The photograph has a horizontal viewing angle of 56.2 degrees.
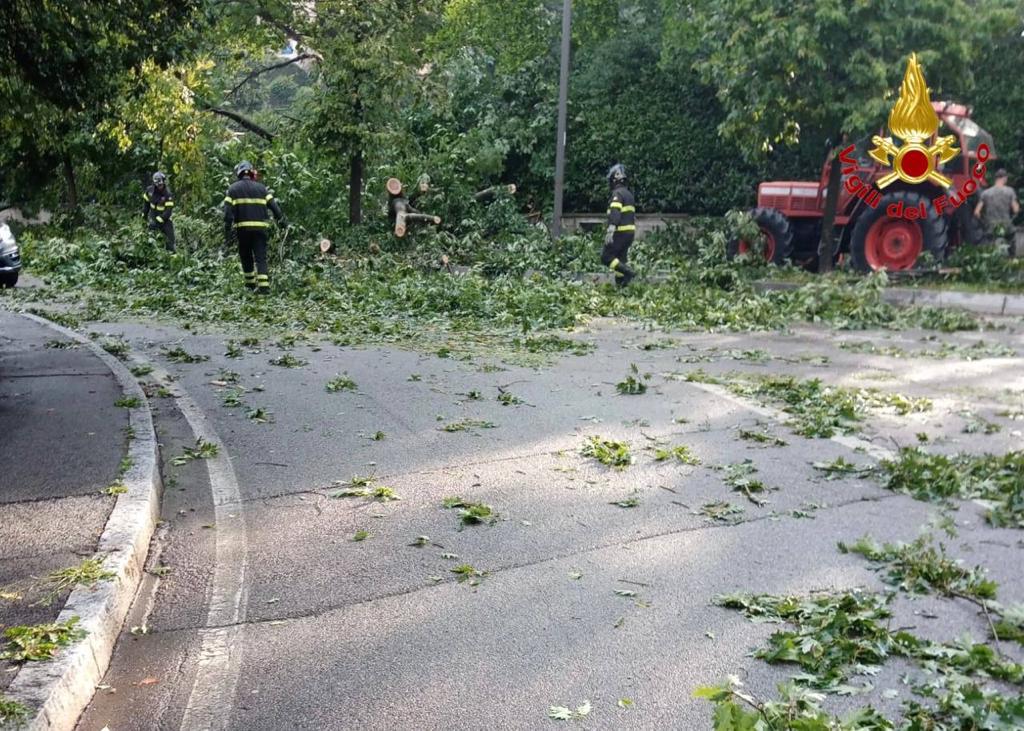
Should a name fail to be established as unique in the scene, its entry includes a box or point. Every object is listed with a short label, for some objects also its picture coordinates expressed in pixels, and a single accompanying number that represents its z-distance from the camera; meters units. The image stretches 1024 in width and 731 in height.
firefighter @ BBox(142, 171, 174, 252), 20.94
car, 15.34
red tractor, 16.75
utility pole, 19.58
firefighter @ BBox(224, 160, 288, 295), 14.87
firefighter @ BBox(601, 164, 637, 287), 15.74
